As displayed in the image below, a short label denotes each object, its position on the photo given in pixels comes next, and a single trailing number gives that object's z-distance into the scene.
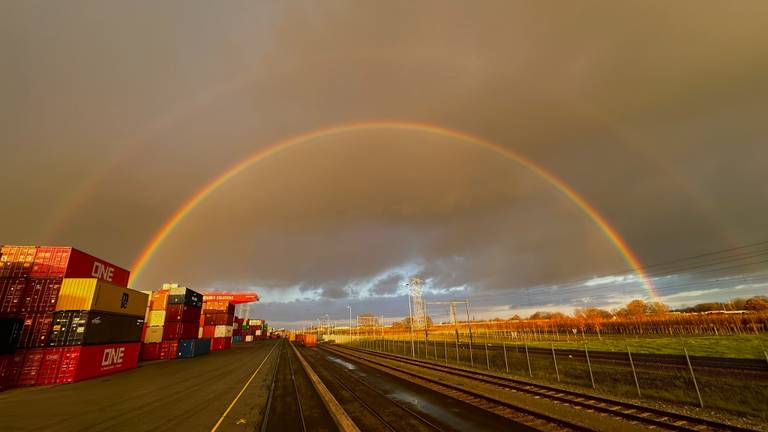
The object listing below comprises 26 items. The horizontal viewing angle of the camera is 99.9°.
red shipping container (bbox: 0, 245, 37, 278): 31.33
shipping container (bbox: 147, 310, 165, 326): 57.62
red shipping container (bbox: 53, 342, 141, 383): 29.98
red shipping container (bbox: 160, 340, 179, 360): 57.19
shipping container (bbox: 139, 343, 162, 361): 55.75
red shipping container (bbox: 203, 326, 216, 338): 85.75
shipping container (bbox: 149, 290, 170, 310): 58.31
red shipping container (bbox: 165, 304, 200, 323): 59.44
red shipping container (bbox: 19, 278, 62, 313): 30.70
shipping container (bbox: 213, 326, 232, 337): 87.19
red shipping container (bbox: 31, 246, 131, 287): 32.12
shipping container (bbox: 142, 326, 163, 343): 56.38
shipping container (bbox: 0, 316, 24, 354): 26.86
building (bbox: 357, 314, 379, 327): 171.41
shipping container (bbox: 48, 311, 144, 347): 30.27
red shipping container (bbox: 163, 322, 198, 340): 58.69
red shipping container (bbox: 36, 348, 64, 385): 29.02
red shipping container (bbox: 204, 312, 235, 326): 88.00
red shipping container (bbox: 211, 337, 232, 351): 84.57
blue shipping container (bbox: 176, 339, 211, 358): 59.84
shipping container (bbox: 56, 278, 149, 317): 31.33
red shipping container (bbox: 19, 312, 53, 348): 29.28
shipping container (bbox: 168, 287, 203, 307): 60.44
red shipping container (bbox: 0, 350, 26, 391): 27.38
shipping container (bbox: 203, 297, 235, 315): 89.19
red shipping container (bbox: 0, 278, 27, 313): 30.20
